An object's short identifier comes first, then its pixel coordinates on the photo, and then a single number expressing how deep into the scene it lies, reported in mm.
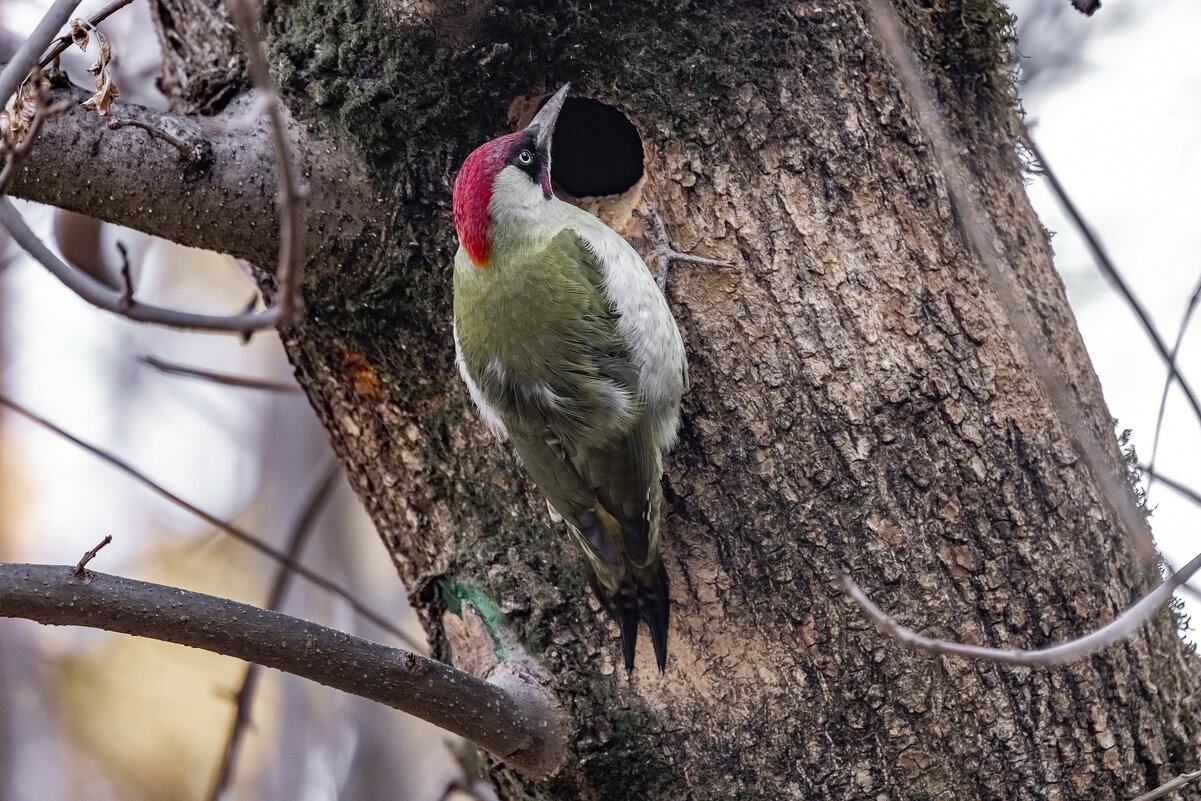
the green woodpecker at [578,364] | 9032
